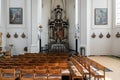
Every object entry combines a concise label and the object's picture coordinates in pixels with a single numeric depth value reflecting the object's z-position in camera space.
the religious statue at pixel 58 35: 13.61
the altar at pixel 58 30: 13.33
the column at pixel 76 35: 11.20
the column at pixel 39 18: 11.33
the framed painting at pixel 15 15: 11.40
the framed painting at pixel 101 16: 11.26
